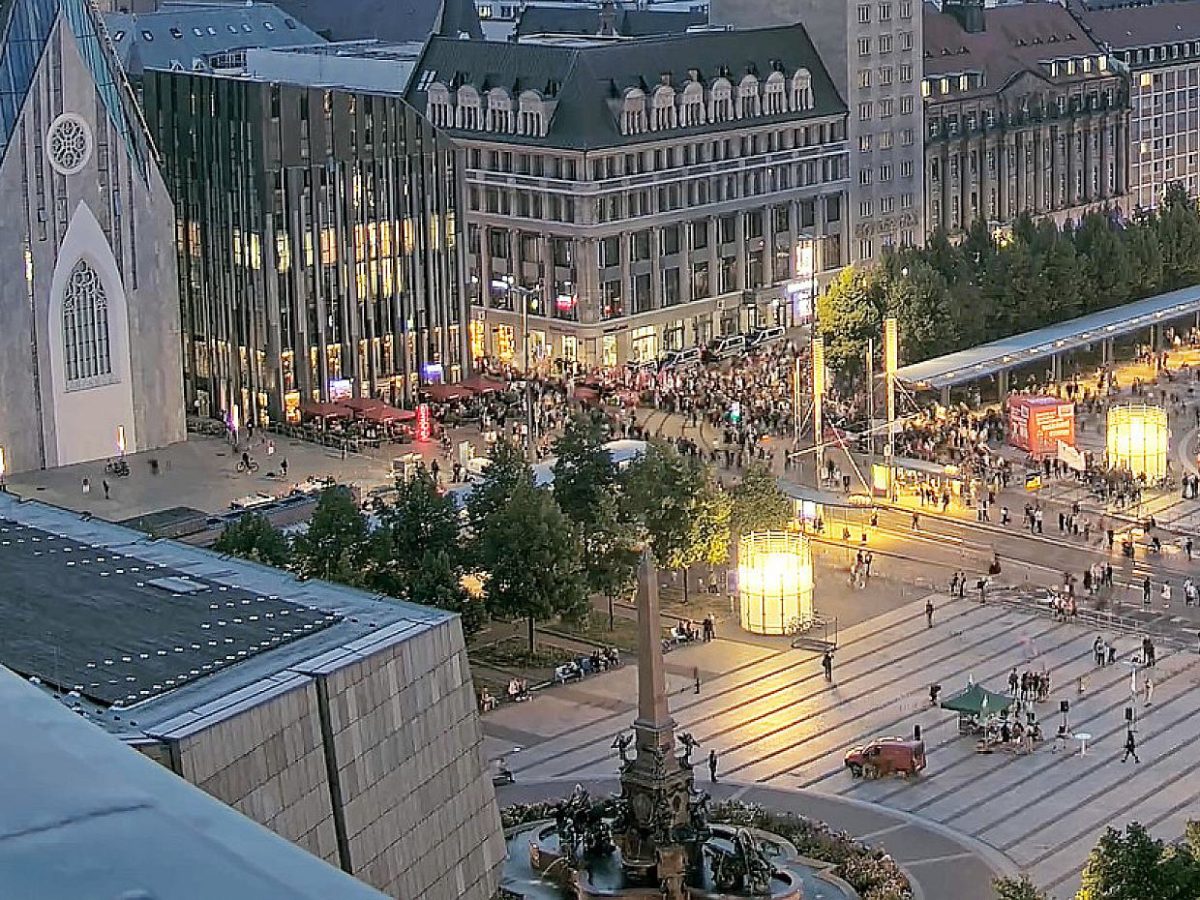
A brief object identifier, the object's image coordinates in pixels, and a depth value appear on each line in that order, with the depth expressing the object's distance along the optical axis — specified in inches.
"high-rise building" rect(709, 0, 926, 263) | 6230.3
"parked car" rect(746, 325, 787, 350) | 5810.0
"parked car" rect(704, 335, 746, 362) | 5674.2
